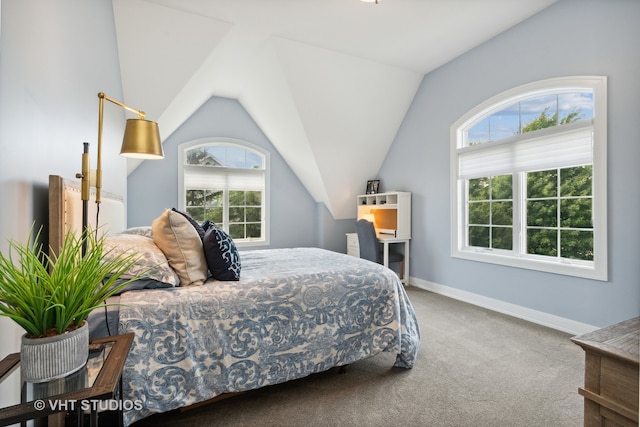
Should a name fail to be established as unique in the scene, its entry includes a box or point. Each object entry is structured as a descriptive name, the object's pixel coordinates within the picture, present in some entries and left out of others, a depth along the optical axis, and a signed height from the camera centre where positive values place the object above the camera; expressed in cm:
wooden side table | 72 -47
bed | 143 -62
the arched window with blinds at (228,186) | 465 +45
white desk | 424 -52
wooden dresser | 83 -48
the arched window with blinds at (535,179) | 260 +37
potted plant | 80 -27
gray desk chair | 407 -41
